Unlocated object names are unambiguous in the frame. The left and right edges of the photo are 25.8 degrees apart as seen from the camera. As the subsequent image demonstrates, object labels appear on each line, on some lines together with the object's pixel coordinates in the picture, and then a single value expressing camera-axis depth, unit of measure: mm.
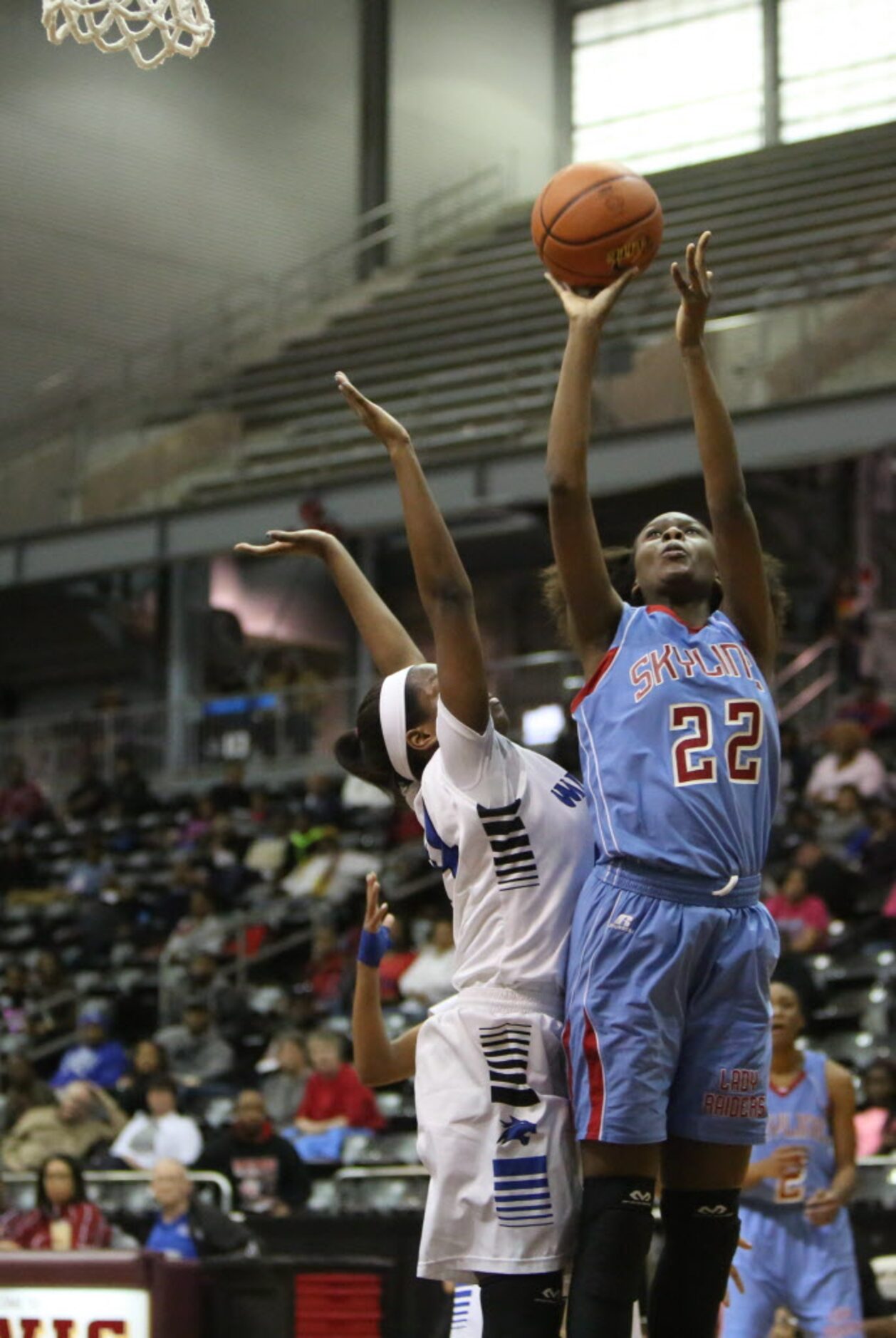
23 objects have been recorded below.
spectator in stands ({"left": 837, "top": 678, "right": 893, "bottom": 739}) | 15352
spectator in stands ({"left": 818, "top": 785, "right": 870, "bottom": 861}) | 13211
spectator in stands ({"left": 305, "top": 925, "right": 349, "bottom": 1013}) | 13781
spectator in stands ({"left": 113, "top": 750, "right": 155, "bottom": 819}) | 19047
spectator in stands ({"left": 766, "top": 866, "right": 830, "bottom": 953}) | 11688
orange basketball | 4012
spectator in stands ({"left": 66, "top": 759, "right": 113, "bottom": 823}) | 19484
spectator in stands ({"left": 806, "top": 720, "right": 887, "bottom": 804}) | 14125
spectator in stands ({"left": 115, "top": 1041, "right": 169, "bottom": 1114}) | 11953
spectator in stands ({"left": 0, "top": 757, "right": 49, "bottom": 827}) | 19875
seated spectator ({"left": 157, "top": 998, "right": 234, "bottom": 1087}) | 13027
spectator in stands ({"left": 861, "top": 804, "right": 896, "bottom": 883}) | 12398
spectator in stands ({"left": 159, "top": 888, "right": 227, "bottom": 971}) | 15398
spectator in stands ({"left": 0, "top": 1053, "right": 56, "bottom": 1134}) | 12367
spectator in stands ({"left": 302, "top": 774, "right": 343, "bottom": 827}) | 16984
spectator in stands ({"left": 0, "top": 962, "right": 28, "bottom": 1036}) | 15547
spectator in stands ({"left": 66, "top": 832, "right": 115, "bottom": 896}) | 17781
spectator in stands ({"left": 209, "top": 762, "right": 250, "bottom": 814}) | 18281
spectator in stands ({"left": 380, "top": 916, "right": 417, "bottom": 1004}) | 12750
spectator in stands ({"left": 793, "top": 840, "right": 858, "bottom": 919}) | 12156
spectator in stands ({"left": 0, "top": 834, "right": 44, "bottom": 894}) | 18641
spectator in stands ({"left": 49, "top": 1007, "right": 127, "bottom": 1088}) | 13508
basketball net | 5648
